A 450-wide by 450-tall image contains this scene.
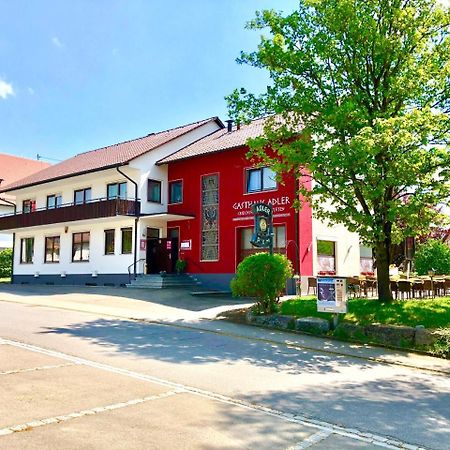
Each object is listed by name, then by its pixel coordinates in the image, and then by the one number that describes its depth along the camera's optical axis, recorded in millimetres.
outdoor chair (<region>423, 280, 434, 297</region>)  16997
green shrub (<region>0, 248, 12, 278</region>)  39094
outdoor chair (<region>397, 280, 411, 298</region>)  16500
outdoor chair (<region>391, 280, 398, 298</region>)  16734
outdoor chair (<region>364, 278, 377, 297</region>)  19494
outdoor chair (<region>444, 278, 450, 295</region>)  17750
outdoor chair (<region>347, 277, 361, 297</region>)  18891
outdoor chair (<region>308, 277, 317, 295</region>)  19831
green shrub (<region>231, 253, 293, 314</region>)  14016
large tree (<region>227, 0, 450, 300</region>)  11891
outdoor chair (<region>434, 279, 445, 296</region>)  17845
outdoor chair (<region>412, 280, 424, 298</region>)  16938
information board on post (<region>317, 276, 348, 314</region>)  12148
